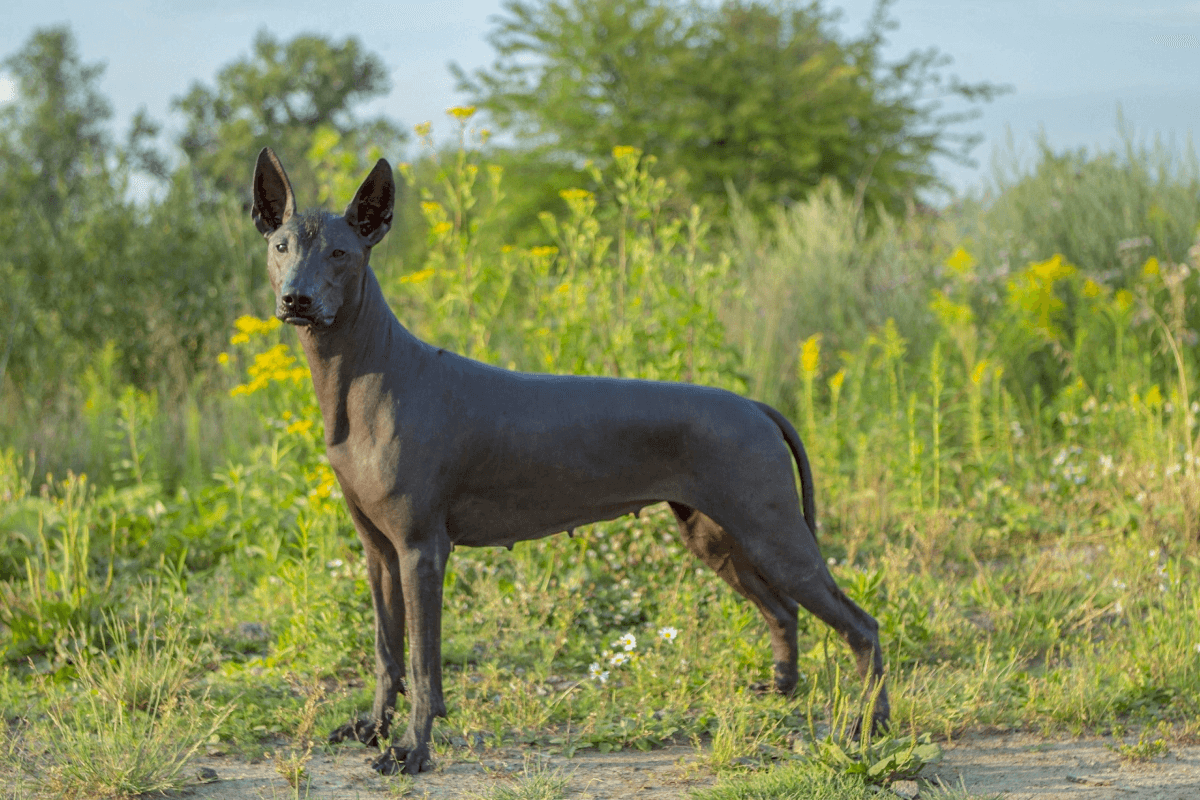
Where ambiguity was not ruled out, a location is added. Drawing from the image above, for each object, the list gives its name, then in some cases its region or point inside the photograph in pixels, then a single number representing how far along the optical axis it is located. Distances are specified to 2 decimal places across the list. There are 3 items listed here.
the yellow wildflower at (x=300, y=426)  9.00
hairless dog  6.05
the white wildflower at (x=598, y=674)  7.18
